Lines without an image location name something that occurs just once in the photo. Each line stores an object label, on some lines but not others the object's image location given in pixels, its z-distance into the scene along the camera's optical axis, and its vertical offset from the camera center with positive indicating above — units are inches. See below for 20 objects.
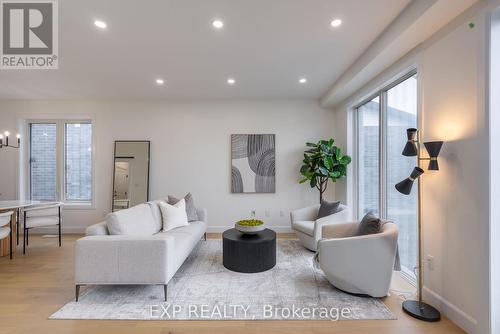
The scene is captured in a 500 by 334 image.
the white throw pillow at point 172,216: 144.3 -29.7
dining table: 151.0 -30.2
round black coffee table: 125.0 -45.1
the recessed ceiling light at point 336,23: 96.3 +59.8
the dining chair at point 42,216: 159.0 -33.4
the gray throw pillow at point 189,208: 164.6 -27.6
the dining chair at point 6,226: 137.2 -36.0
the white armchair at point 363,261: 98.2 -38.9
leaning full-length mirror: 203.0 -5.2
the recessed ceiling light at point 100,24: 97.7 +59.4
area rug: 90.6 -55.2
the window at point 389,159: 119.3 +5.8
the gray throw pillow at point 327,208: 157.1 -26.6
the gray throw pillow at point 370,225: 107.5 -25.9
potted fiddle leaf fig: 183.9 +3.6
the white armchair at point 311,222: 148.7 -36.5
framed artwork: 206.7 +2.0
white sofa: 98.2 -38.3
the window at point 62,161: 207.9 +5.8
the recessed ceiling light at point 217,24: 96.8 +59.3
